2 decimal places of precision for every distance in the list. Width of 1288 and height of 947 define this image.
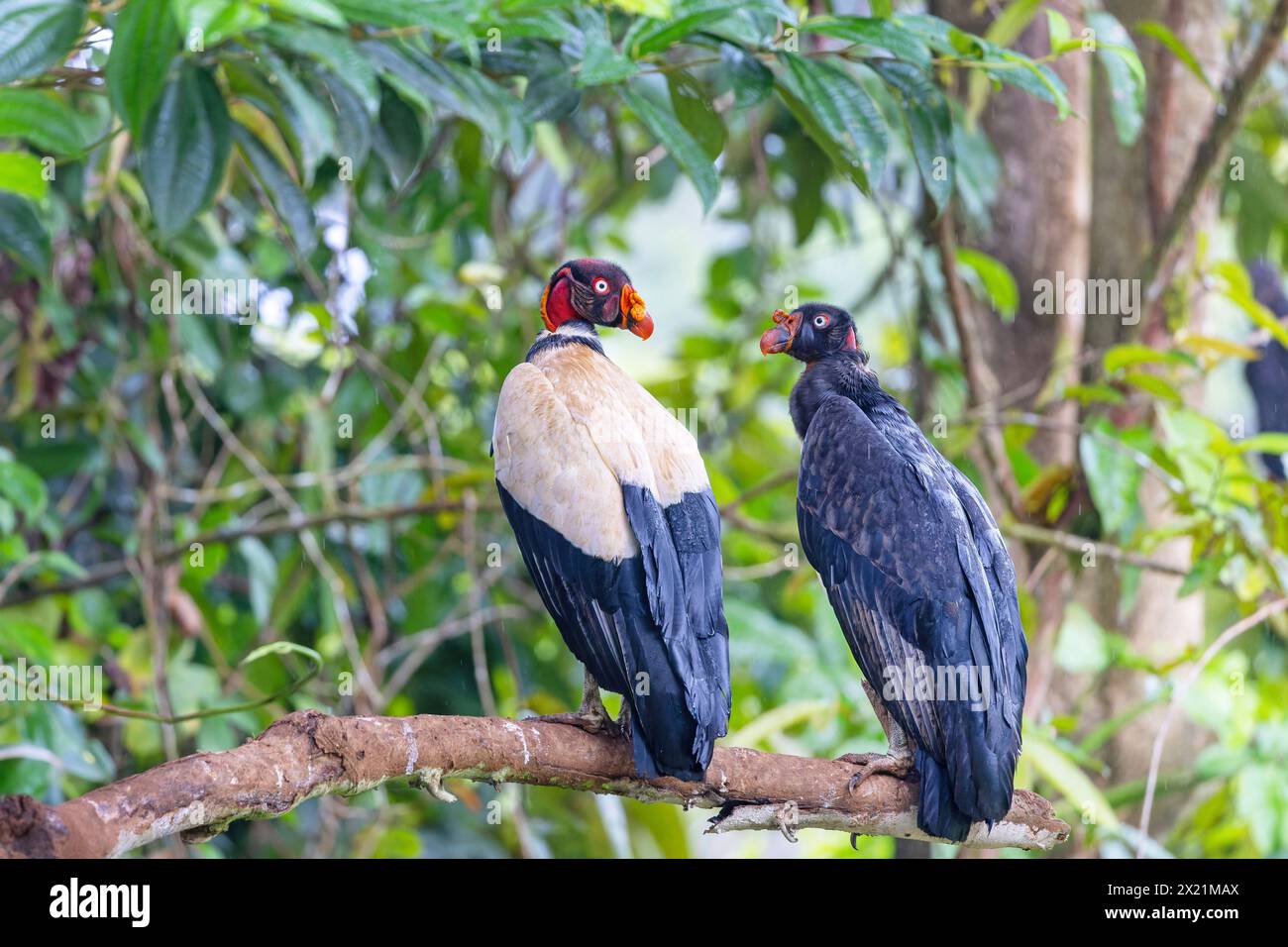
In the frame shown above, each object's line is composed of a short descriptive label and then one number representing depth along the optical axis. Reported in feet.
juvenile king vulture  10.01
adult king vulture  9.67
